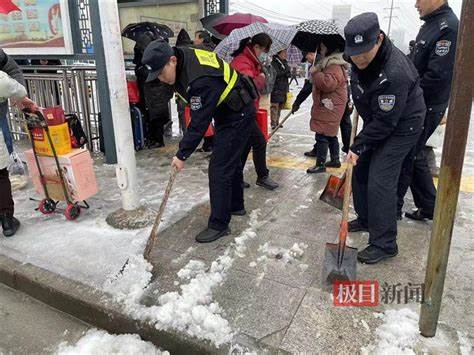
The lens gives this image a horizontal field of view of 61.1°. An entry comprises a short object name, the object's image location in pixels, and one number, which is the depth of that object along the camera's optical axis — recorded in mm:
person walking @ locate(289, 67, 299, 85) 19034
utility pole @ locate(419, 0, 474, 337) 1815
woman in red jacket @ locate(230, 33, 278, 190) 4492
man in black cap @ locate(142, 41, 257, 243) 3064
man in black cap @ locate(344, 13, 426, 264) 2699
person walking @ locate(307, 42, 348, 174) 4684
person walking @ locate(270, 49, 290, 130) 7934
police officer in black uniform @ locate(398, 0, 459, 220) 3324
